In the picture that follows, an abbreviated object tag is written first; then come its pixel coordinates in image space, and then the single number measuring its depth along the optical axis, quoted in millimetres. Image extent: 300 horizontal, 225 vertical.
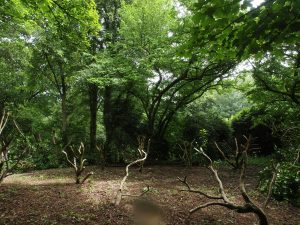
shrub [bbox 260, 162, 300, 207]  7629
